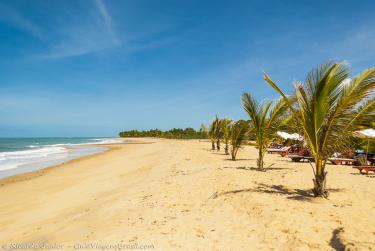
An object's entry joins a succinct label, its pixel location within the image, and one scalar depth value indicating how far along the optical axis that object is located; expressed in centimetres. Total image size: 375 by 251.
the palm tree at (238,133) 1270
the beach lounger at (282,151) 1774
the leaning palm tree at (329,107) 547
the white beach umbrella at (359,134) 631
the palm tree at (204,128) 2903
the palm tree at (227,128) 1891
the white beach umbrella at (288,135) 1778
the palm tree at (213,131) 2414
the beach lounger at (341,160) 1238
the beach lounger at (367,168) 933
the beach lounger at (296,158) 1385
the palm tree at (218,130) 2298
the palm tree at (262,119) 943
